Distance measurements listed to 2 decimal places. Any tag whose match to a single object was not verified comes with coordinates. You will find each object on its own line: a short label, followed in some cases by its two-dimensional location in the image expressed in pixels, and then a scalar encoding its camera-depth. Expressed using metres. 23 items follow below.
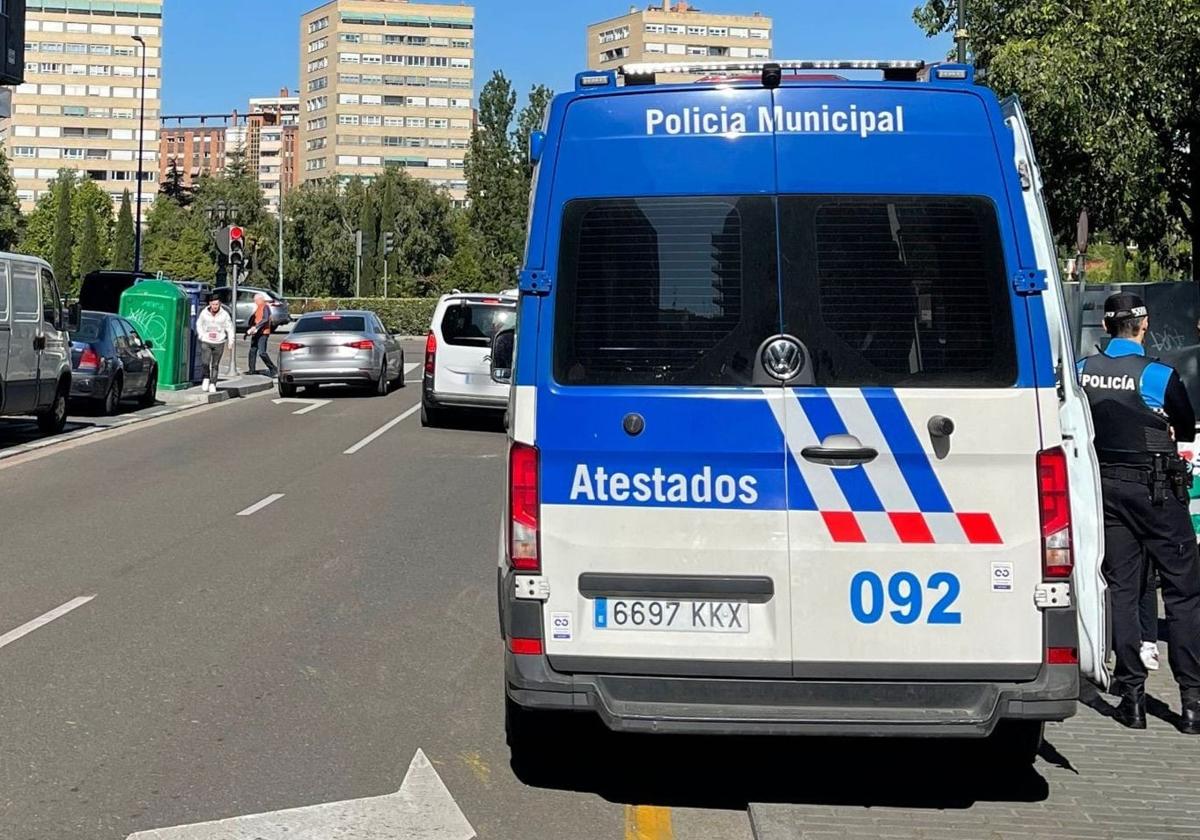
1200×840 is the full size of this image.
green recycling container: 27.56
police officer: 6.57
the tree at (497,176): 92.19
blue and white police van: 5.03
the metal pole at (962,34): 22.77
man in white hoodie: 27.62
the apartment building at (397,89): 167.12
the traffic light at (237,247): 29.97
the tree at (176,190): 138.25
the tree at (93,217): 113.75
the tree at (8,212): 90.12
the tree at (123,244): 114.94
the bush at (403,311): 70.69
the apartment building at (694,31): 187.12
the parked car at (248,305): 52.25
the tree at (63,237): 111.38
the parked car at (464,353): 20.95
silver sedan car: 26.72
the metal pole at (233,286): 29.13
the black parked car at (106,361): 22.38
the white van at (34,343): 17.70
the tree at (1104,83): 21.05
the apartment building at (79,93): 159.00
